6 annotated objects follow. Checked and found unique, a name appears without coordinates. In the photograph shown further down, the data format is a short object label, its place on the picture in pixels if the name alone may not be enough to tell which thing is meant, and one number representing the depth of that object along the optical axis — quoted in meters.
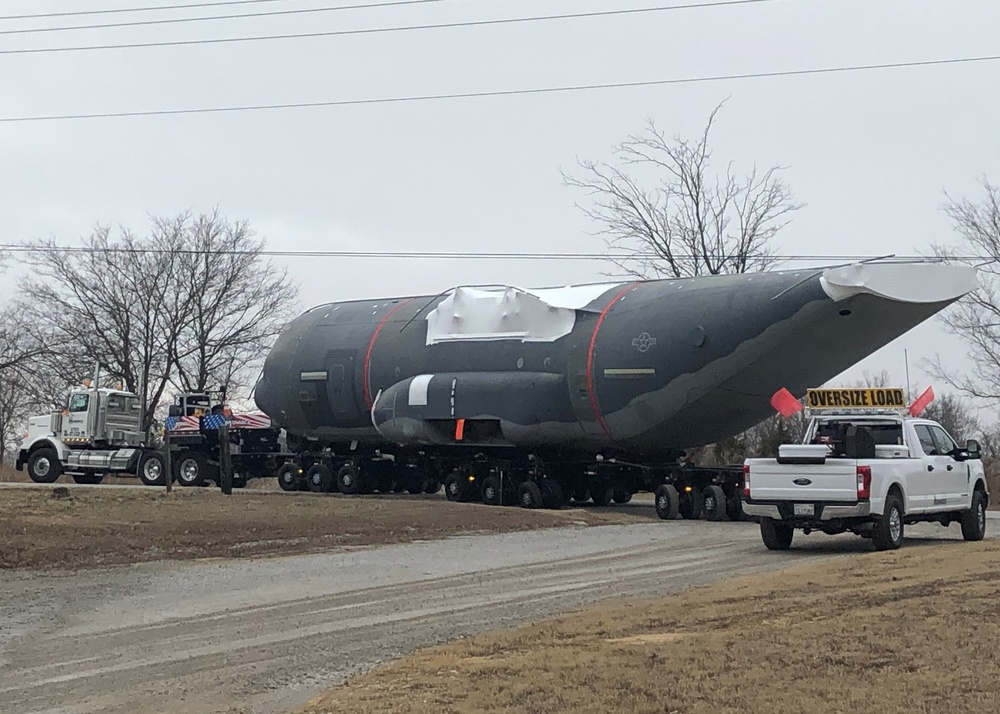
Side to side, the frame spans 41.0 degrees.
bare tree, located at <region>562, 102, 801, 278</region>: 43.56
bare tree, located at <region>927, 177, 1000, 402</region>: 42.38
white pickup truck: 17.44
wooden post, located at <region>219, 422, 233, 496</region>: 29.52
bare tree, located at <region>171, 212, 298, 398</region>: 58.69
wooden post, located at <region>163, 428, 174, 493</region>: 29.14
